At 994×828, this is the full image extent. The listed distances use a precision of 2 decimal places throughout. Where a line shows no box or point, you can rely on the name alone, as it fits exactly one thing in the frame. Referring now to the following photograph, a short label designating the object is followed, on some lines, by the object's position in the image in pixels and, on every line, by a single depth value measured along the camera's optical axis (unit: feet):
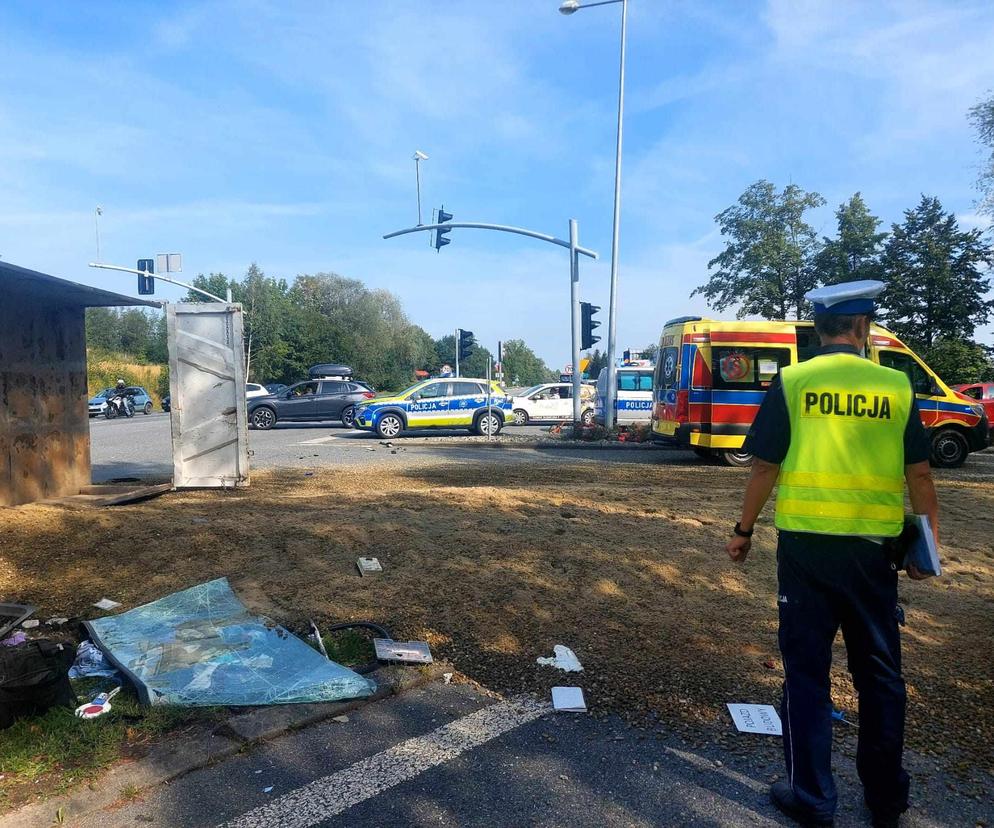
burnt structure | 25.80
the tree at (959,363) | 87.53
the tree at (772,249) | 105.70
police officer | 8.73
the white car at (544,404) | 87.86
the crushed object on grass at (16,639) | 14.62
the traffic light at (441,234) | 71.61
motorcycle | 121.39
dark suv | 80.69
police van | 78.28
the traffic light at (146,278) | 99.25
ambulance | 45.32
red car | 63.31
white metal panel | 30.76
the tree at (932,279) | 95.14
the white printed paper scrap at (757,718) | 11.34
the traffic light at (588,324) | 68.64
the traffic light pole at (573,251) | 69.36
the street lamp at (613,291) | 68.85
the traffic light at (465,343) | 86.63
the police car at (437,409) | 67.72
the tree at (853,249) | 100.83
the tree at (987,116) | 80.59
